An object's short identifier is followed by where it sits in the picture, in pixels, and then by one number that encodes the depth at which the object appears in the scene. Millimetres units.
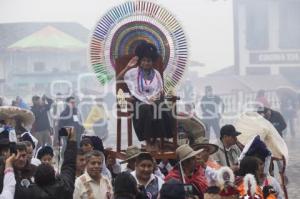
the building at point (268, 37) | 38593
